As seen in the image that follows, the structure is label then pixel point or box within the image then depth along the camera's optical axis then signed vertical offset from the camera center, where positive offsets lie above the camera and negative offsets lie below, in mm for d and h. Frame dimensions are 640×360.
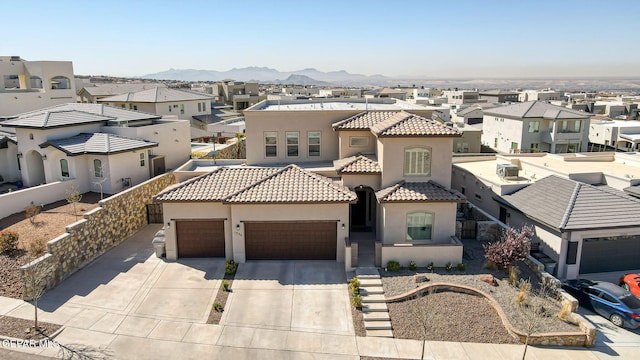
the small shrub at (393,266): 20188 -8080
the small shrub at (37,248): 18652 -6682
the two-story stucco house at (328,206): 20906 -5533
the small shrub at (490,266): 20469 -8185
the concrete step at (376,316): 17031 -8774
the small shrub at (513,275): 19156 -8146
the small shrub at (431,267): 20312 -8175
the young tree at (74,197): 23475 -5932
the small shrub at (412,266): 20406 -8140
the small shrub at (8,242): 19359 -6626
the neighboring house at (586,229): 20625 -6607
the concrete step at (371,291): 18516 -8462
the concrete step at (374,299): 17969 -8549
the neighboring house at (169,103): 50750 -1372
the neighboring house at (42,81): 45531 +1231
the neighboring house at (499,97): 101188 -1807
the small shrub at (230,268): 20469 -8217
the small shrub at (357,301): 17734 -8517
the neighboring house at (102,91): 65875 +61
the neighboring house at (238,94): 87481 -699
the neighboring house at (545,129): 49656 -4584
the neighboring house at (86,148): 26906 -3542
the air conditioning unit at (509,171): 27219 -5079
